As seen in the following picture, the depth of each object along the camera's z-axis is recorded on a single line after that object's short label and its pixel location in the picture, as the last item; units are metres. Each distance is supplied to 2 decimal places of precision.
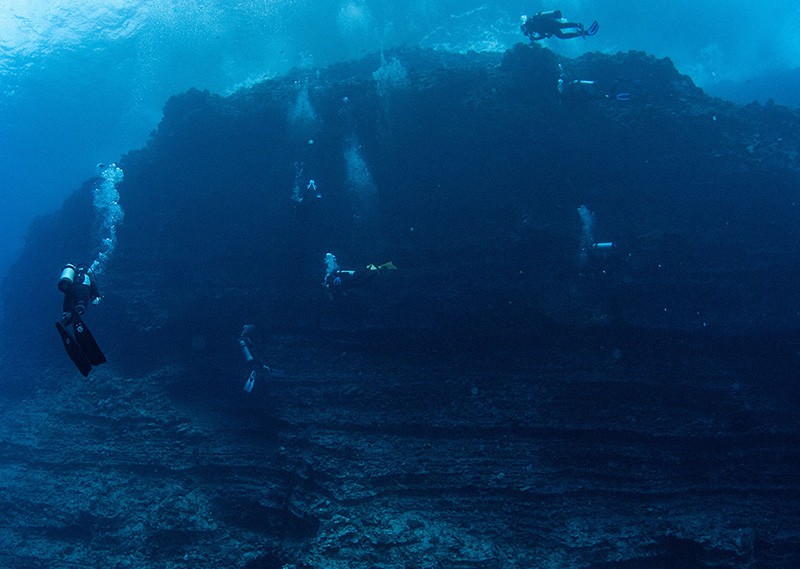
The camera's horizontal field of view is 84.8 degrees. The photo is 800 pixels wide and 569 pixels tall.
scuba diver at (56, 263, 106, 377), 5.86
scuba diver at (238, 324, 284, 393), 10.61
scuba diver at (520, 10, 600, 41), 11.55
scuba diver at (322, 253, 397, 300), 10.56
